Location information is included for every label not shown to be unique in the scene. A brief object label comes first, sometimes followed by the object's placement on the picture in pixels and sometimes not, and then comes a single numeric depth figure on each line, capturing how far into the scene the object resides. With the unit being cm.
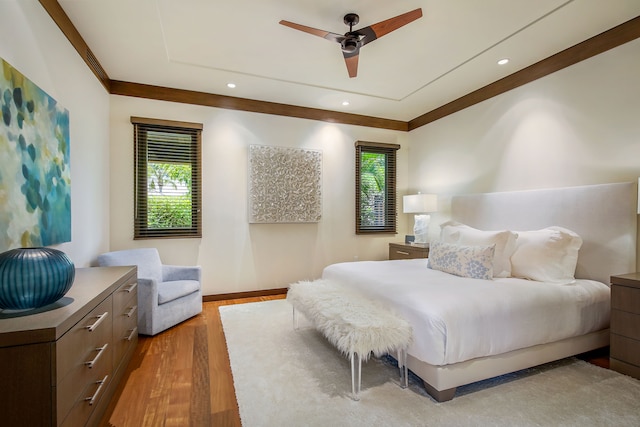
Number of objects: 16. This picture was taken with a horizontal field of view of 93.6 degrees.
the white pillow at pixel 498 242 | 281
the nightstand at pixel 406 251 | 425
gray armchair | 292
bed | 193
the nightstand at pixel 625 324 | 217
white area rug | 175
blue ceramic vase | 129
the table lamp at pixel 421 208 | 451
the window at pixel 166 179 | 385
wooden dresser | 113
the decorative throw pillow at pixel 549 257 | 265
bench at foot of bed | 188
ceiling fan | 226
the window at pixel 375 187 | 503
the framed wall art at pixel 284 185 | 432
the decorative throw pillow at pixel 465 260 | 265
